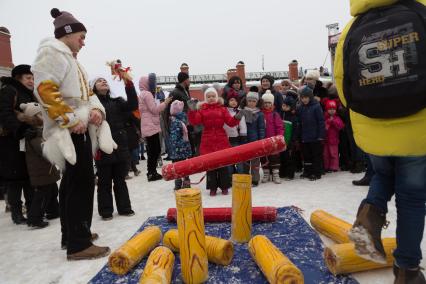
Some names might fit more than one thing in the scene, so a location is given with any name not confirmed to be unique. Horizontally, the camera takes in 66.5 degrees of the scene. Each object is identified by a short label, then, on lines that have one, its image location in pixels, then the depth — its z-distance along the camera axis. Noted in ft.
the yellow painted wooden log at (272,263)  6.57
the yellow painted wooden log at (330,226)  8.91
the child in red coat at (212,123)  16.31
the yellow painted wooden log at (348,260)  7.28
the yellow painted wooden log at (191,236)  7.43
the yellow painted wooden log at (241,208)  9.68
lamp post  62.46
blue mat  7.55
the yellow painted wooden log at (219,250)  8.22
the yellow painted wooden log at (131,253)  8.21
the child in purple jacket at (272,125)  18.51
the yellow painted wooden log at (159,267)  6.95
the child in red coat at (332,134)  19.72
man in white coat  8.84
